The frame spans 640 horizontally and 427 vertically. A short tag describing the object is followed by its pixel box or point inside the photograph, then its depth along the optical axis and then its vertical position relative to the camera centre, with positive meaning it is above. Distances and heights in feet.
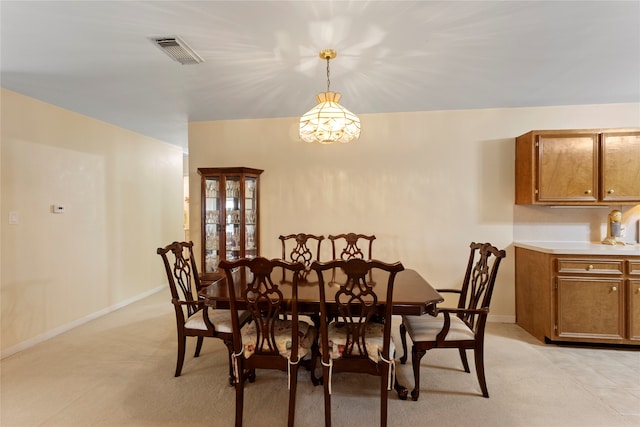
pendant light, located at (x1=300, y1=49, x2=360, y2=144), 6.82 +1.96
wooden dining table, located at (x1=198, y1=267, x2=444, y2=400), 6.03 -1.77
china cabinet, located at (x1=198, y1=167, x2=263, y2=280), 11.92 -0.17
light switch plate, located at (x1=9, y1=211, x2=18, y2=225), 9.40 -0.21
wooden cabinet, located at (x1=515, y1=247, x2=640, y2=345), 9.30 -2.71
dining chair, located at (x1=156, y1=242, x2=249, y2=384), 7.36 -2.70
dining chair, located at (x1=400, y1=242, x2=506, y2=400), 6.88 -2.78
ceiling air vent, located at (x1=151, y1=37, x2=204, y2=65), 6.85 +3.73
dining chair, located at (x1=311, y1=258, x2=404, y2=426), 5.53 -2.60
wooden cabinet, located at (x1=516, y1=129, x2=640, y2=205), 10.06 +1.39
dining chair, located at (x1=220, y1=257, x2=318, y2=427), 5.68 -2.60
